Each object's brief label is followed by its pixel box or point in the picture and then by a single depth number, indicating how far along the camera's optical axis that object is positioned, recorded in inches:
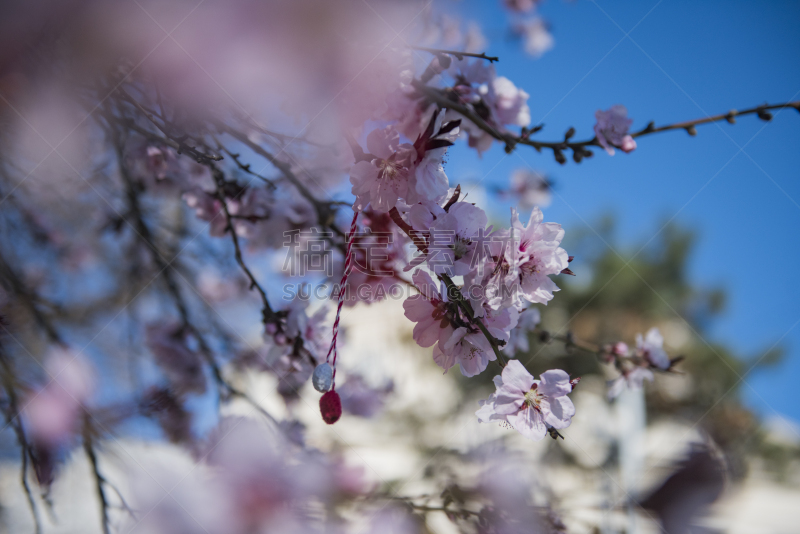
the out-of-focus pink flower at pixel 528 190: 55.2
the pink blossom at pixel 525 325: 14.5
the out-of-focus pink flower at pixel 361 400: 22.1
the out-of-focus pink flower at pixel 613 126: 13.2
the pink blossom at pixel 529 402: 9.9
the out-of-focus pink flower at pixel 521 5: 62.0
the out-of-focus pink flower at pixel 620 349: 15.2
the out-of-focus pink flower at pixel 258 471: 15.1
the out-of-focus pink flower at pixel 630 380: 14.9
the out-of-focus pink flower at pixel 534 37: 70.6
